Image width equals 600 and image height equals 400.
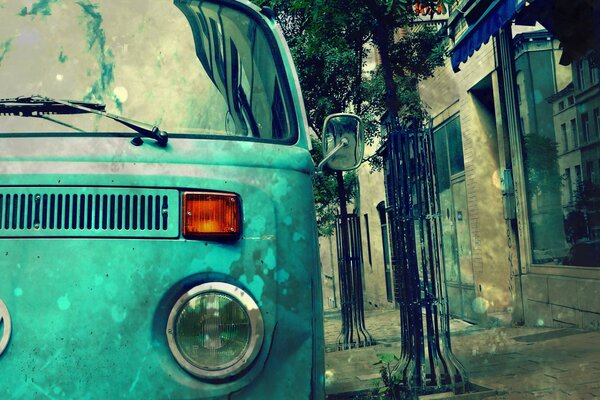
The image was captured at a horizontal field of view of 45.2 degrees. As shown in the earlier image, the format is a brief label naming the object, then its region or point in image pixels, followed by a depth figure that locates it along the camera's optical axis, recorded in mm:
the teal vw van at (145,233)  2141
